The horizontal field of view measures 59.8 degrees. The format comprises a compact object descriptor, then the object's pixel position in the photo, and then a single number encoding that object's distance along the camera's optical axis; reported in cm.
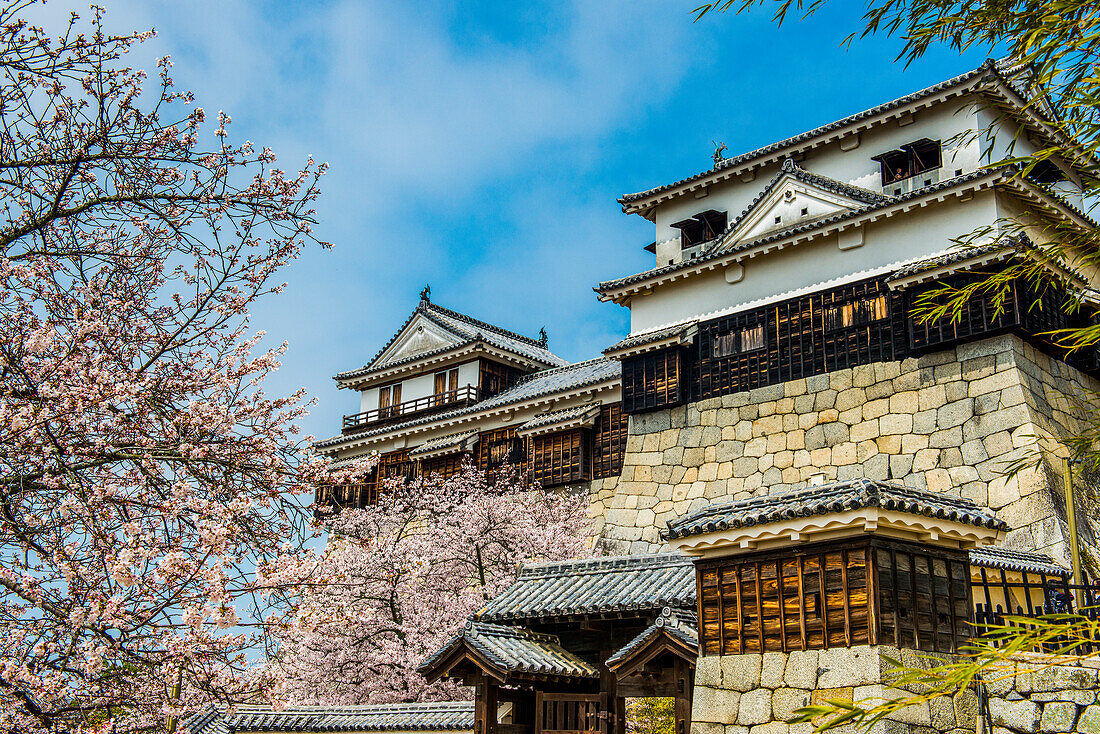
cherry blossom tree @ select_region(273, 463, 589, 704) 2019
